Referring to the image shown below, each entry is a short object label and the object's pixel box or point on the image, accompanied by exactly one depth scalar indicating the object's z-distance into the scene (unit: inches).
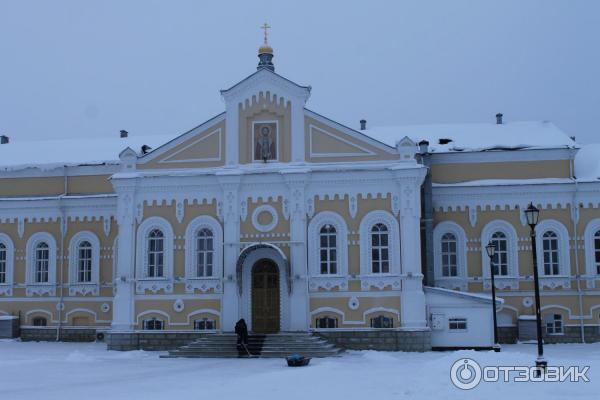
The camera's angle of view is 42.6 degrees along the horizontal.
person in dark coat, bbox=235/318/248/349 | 1081.4
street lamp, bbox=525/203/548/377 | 708.0
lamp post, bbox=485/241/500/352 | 1081.1
